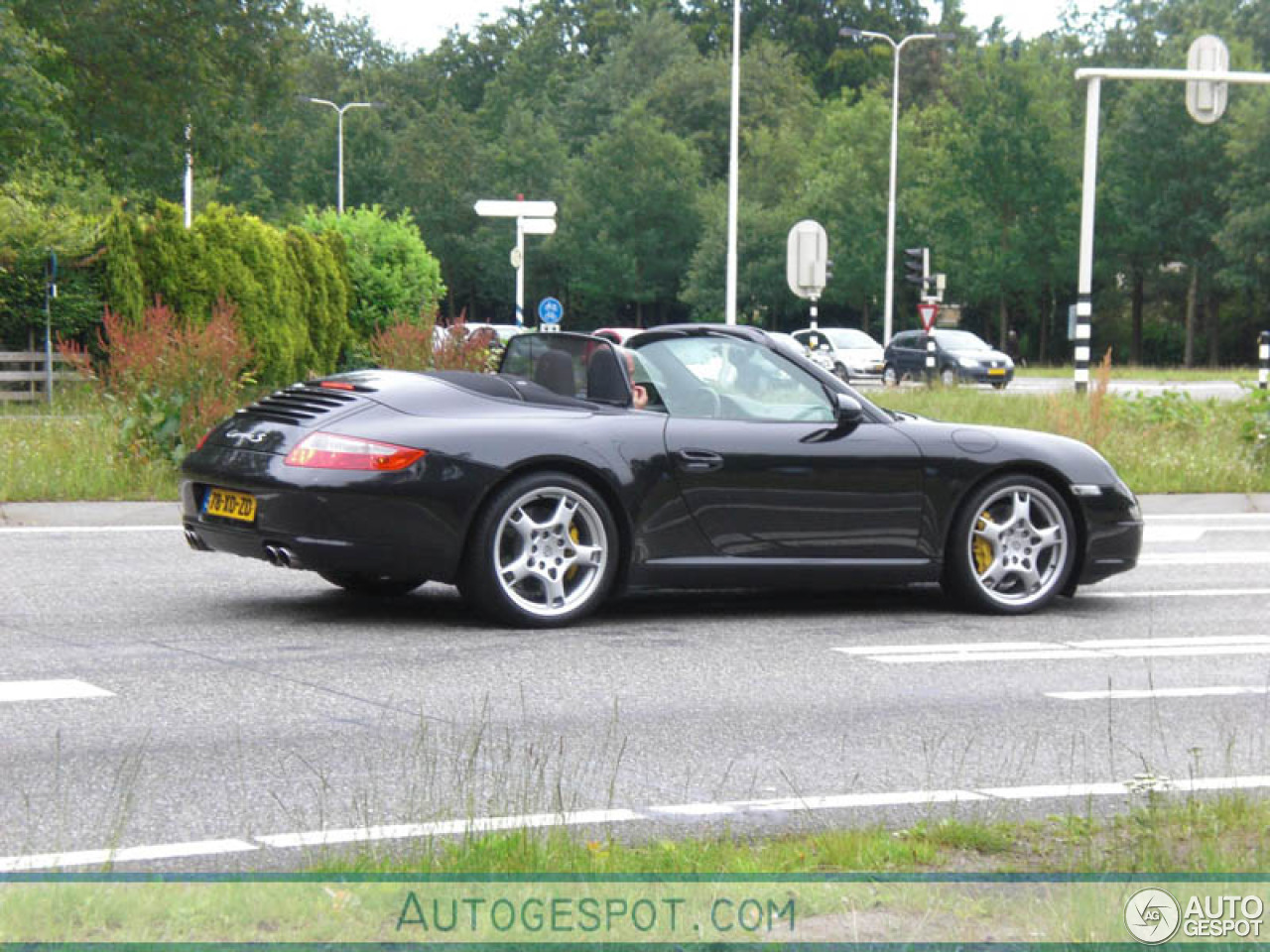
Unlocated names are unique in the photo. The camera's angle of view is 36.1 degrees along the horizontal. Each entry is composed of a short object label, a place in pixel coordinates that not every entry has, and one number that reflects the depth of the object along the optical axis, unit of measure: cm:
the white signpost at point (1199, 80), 2602
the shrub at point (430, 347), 1688
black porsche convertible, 824
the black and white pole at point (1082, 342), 2304
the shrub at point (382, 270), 3306
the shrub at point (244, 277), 2819
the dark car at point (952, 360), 4281
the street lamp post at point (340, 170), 7306
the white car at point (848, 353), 4600
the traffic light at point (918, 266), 4328
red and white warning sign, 3750
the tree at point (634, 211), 7662
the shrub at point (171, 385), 1490
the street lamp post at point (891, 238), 5388
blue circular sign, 3322
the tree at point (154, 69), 3092
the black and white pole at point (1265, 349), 2344
